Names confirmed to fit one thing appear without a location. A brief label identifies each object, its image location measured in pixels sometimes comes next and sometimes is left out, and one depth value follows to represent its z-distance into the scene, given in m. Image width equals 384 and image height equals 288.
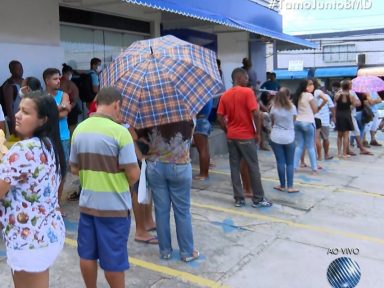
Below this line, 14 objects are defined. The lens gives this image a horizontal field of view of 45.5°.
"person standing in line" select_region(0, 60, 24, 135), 6.10
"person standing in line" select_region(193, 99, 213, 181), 7.48
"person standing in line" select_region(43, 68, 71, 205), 5.20
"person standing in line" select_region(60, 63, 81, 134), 6.55
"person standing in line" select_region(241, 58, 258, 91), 11.68
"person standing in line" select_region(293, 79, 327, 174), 8.09
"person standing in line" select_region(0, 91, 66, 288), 2.47
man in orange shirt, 5.93
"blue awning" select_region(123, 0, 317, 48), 7.24
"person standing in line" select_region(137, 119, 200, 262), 4.10
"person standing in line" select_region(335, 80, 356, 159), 10.02
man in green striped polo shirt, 3.11
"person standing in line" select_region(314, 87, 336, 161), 9.48
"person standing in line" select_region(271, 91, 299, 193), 6.69
